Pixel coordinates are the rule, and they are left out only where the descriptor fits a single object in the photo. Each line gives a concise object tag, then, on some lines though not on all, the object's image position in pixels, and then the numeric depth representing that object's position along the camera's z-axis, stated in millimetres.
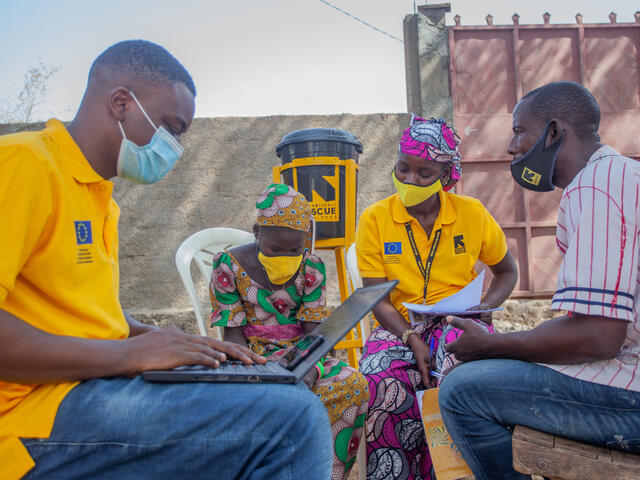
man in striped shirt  1609
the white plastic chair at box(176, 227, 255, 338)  3199
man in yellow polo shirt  1216
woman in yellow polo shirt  2615
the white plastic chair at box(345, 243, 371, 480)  3271
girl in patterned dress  2604
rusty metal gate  5504
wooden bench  1638
